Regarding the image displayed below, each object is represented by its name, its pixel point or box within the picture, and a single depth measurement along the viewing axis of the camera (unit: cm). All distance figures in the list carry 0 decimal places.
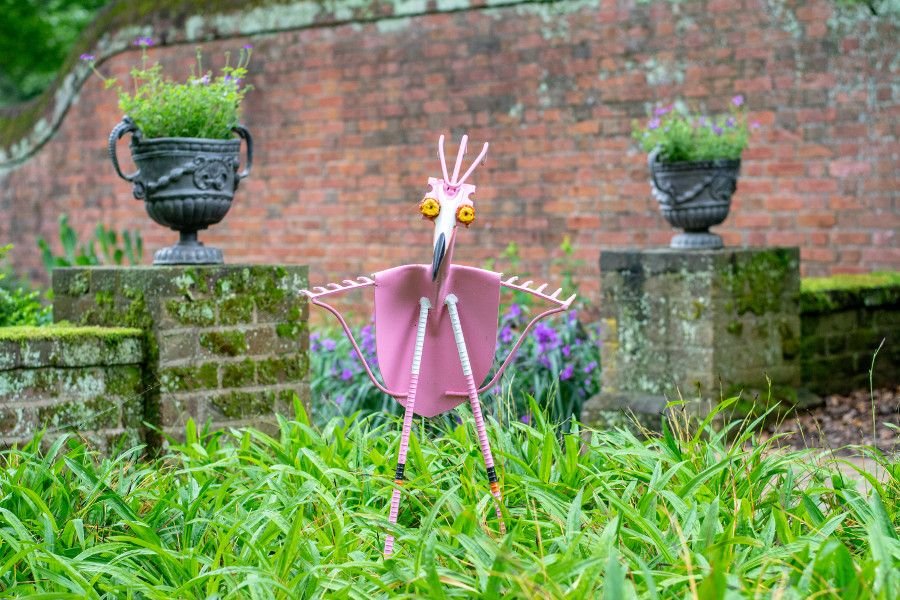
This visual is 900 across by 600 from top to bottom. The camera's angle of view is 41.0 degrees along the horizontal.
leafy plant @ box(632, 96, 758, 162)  639
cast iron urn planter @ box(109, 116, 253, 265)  497
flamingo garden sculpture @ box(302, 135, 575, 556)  325
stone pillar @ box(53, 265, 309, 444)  479
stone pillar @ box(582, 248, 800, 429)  600
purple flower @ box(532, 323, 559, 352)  674
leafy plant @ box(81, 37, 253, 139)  504
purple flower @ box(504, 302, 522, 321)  708
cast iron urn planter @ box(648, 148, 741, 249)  634
